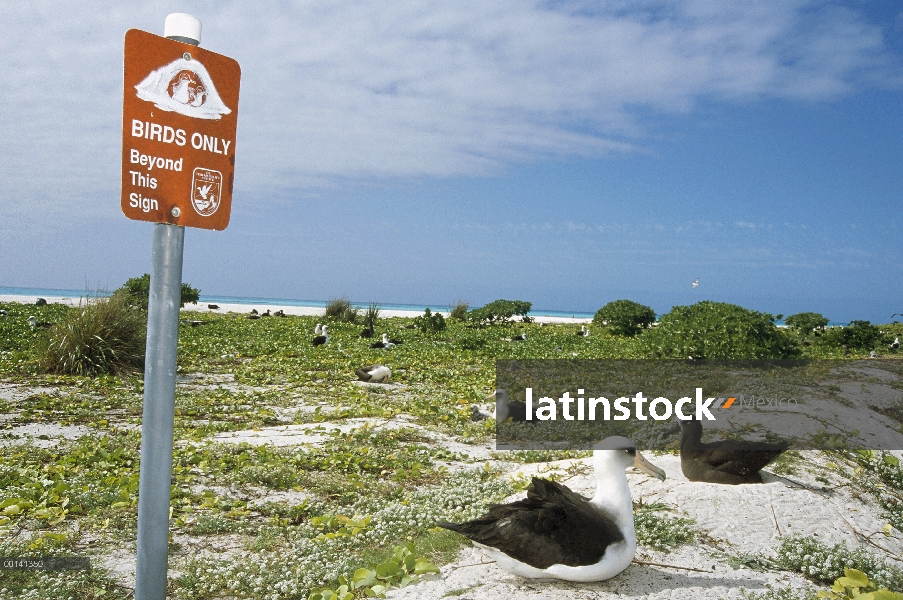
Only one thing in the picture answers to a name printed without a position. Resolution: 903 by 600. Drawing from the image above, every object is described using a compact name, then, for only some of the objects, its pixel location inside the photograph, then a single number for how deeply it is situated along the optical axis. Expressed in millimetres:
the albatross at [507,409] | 10258
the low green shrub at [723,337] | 14805
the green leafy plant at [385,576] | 4301
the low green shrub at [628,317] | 26927
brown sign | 2928
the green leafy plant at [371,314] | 25633
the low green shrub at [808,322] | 28422
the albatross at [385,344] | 19141
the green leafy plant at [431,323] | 23844
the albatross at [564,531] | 4250
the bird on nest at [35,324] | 19562
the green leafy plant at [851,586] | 4184
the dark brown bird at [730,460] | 6141
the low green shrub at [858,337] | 21781
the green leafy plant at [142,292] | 18328
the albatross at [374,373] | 13758
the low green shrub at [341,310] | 27891
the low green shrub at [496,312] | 28831
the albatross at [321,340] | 19656
